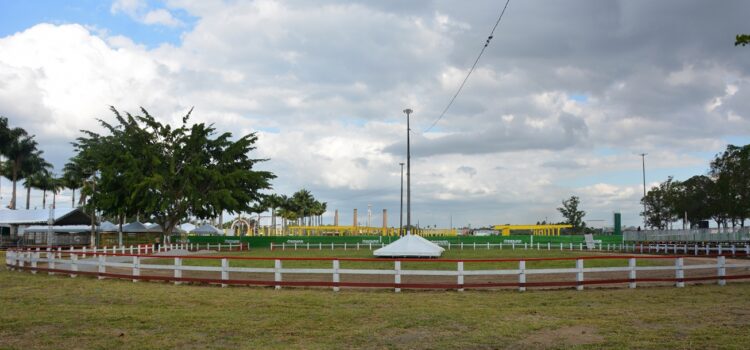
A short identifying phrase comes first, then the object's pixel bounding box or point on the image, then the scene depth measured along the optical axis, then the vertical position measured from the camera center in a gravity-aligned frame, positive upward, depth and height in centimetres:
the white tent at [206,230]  8981 -138
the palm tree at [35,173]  9256 +769
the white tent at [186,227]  11207 -123
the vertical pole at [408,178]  4362 +323
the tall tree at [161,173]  5881 +470
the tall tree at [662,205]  10350 +352
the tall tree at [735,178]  7412 +581
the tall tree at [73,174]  7569 +587
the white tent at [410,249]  3784 -169
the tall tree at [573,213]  14875 +249
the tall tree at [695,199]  9044 +380
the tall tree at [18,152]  8800 +988
